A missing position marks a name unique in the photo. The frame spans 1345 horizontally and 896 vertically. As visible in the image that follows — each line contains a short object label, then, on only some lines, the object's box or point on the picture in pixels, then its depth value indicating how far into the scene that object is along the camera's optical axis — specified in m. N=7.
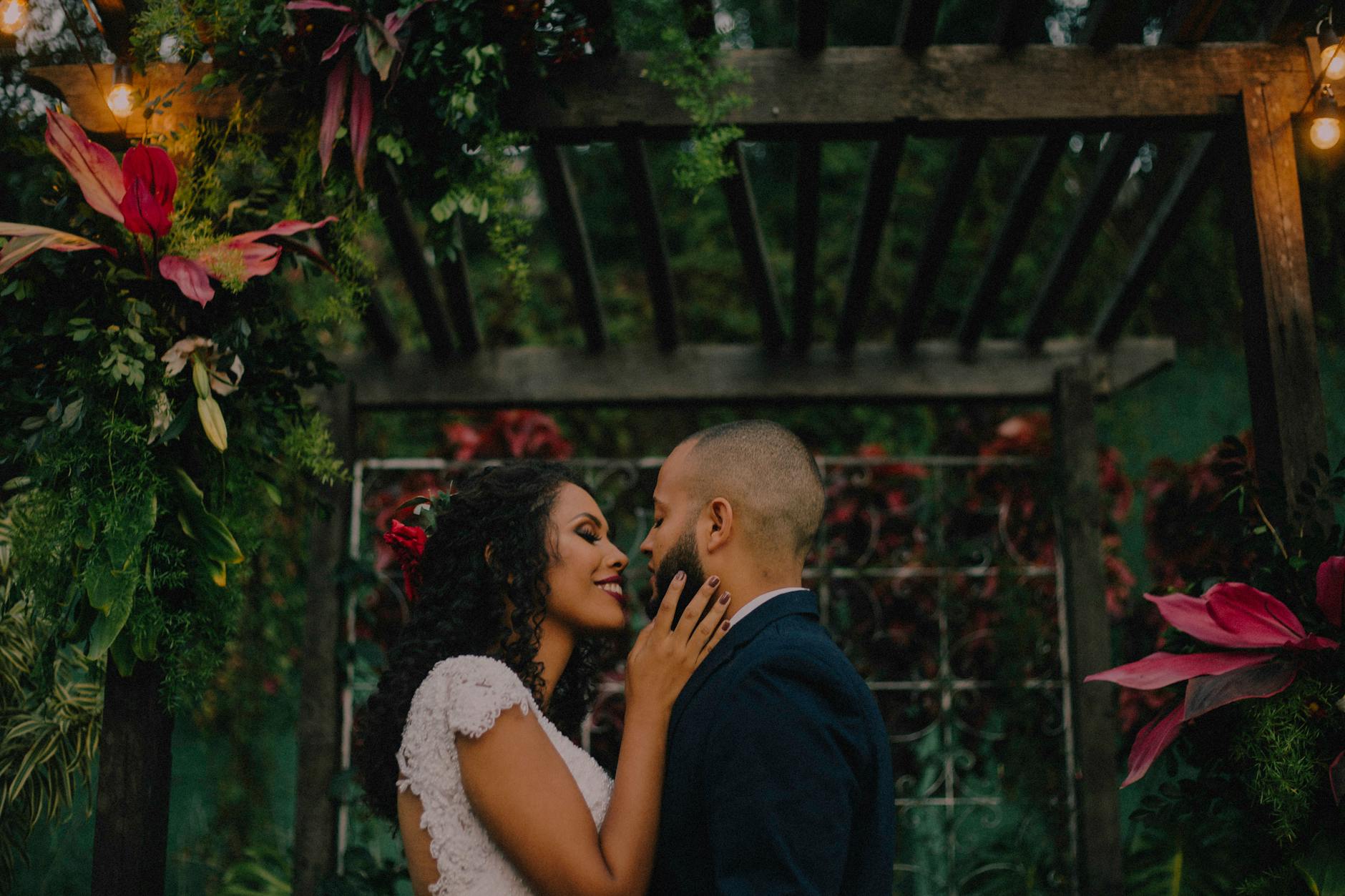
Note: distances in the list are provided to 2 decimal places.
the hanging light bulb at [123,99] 2.62
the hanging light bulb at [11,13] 2.44
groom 1.52
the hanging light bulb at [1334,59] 2.72
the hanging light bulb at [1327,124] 2.73
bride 1.81
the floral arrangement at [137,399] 2.27
